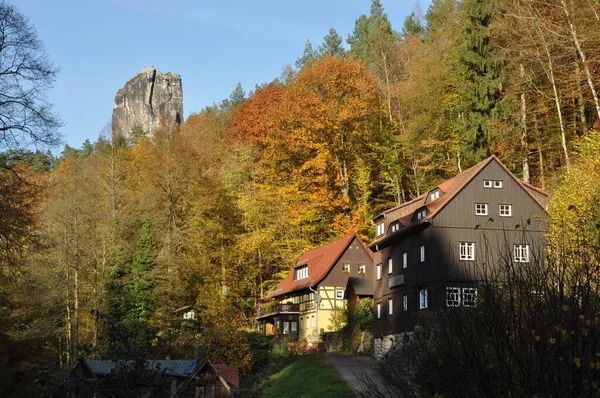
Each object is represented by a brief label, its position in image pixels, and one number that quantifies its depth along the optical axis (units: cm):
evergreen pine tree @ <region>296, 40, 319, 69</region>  8960
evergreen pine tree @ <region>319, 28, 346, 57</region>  9250
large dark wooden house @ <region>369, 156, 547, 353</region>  3800
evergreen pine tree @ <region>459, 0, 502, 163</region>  4744
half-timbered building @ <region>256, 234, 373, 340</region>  5381
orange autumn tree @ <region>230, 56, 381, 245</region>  5678
